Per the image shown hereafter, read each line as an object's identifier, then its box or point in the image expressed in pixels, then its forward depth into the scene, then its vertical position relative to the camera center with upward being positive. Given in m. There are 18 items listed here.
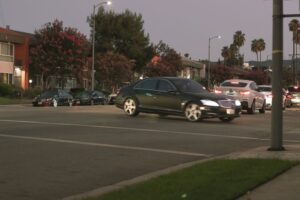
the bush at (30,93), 56.44 -0.13
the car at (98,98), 49.95 -0.45
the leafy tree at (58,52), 58.09 +3.72
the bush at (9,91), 55.04 +0.02
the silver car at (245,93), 28.33 +0.05
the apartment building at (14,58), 60.00 +3.27
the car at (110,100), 51.84 -0.62
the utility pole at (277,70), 12.36 +0.48
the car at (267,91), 33.37 +0.15
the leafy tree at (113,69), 66.94 +2.53
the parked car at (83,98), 48.42 -0.46
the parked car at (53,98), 42.84 -0.44
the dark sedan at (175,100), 20.78 -0.24
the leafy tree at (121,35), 76.50 +7.01
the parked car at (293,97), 43.48 -0.17
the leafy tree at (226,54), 131.12 +8.31
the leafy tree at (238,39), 125.81 +11.02
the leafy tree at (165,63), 76.50 +3.70
